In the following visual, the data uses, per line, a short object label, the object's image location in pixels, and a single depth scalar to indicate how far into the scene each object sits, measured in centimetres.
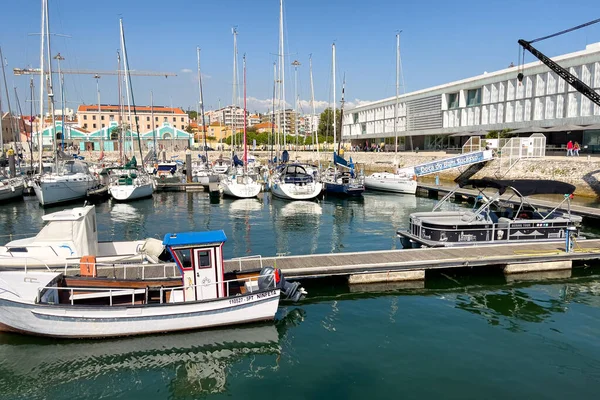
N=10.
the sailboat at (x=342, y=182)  4500
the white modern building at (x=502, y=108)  5191
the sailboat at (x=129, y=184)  4256
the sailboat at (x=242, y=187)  4428
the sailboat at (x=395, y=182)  4694
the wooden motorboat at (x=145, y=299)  1231
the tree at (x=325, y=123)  13850
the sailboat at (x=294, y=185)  4262
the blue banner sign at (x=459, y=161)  4968
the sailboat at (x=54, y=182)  3847
